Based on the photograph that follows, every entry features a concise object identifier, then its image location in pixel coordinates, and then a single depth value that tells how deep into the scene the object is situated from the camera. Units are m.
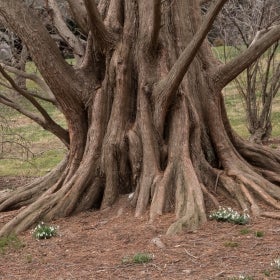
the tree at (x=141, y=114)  12.97
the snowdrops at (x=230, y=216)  11.49
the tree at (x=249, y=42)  23.99
